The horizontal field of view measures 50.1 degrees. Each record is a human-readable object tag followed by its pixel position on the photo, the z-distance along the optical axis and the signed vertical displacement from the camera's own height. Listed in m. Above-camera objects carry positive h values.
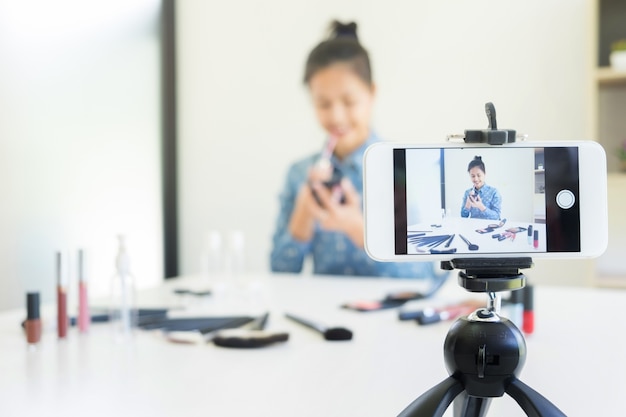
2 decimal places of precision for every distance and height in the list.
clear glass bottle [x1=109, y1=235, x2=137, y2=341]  1.33 -0.18
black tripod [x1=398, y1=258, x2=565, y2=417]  0.68 -0.16
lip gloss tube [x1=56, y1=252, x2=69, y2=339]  1.30 -0.19
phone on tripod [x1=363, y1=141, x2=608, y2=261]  0.70 +0.00
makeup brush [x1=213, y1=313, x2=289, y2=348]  1.20 -0.24
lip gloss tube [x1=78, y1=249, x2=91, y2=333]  1.35 -0.19
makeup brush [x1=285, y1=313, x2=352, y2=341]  1.26 -0.24
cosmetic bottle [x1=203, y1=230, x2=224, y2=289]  2.34 -0.22
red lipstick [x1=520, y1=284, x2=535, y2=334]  1.27 -0.21
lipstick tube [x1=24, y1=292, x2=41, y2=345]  1.23 -0.20
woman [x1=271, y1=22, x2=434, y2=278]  2.51 +0.12
